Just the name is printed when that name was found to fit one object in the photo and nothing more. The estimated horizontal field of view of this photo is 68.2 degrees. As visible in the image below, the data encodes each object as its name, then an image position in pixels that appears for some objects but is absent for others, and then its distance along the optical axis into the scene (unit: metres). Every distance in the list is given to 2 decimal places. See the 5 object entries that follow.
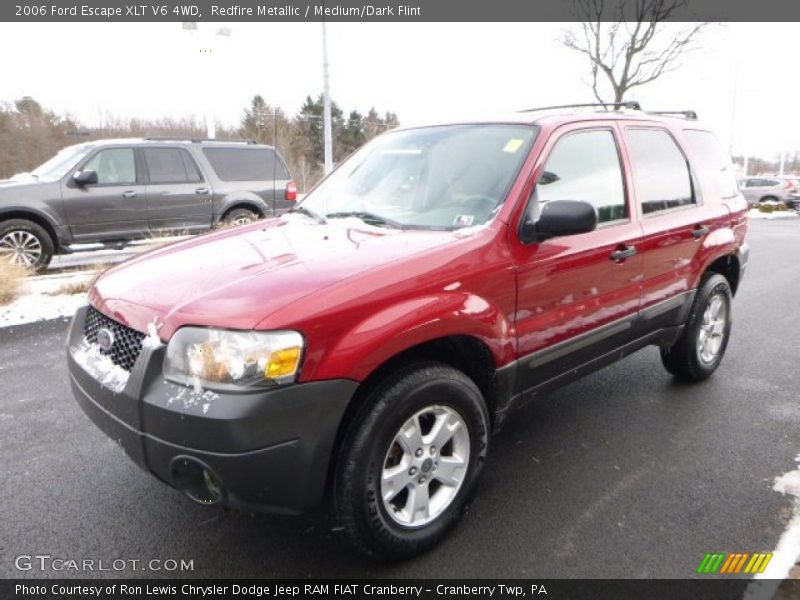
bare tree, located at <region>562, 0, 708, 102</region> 25.09
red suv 2.05
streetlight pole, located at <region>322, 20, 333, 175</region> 15.32
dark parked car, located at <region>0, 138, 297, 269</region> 8.56
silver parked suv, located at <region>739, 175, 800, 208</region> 26.39
